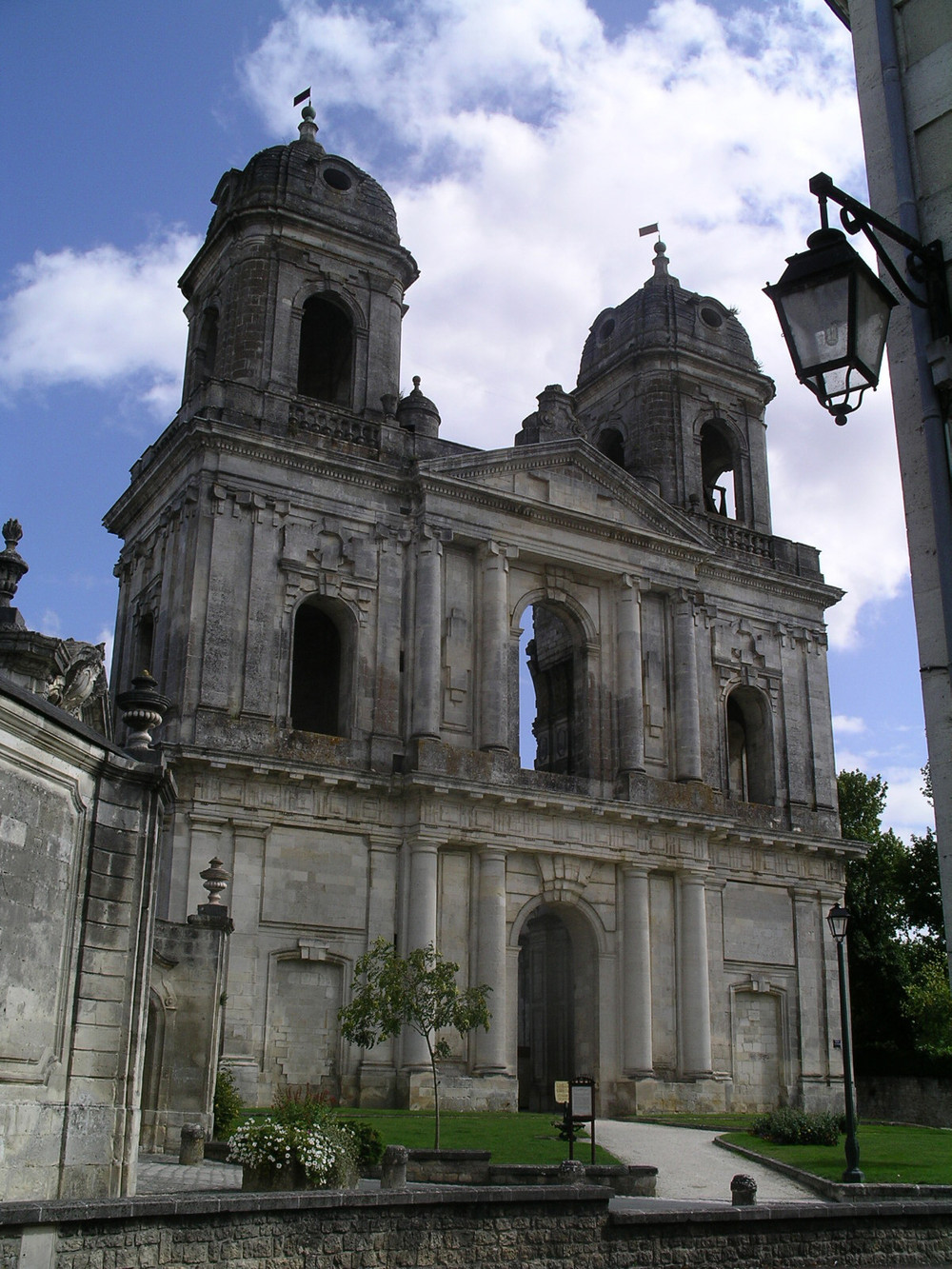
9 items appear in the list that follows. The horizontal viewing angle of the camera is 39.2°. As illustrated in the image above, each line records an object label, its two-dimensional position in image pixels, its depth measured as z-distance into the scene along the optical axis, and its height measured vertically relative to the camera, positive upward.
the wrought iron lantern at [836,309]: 6.56 +3.55
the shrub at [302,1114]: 14.90 -0.73
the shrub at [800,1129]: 24.86 -1.32
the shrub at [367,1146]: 17.73 -1.23
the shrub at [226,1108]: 20.86 -0.92
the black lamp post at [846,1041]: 19.05 +0.23
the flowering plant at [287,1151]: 13.99 -1.02
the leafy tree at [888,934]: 43.31 +4.11
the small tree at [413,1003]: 22.72 +0.77
